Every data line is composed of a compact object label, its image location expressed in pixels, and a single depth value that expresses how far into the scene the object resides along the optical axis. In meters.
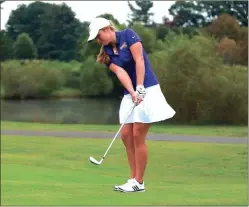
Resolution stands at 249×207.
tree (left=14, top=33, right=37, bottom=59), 58.27
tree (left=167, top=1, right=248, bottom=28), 76.62
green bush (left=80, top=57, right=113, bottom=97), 65.19
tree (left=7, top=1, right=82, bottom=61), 63.62
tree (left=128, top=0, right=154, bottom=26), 104.94
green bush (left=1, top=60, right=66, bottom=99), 62.53
